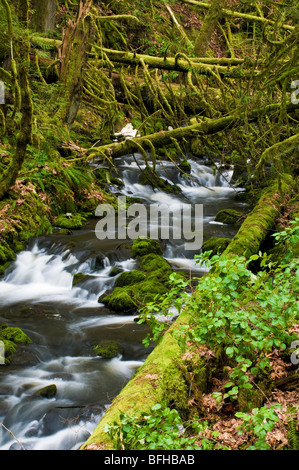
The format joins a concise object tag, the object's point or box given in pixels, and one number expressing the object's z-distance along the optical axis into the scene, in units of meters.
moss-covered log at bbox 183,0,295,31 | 8.57
